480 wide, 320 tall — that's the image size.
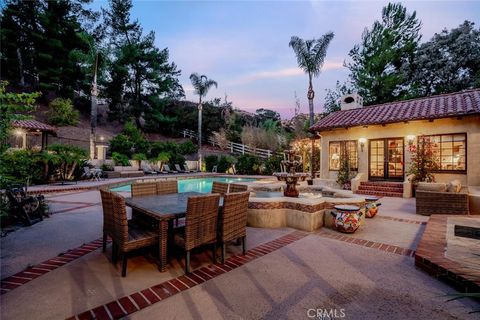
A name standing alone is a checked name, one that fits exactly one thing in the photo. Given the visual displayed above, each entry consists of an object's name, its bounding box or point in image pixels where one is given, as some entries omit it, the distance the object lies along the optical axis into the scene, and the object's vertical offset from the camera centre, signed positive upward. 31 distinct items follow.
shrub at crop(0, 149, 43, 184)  9.08 -0.07
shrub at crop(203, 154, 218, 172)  20.66 +0.00
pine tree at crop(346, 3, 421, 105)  19.88 +8.81
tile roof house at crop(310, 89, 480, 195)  9.26 +1.15
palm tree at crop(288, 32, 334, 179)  16.52 +7.25
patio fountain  5.74 -0.37
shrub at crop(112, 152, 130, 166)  17.55 +0.16
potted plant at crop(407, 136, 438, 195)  9.39 +0.03
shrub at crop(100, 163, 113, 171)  15.62 -0.33
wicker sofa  5.92 -0.95
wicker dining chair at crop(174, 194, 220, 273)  2.96 -0.76
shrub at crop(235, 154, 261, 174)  18.08 -0.14
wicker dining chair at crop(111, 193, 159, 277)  2.84 -0.91
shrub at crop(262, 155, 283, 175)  16.64 -0.12
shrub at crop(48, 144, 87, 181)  11.62 +0.08
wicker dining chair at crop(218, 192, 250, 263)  3.26 -0.76
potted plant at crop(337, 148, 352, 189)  11.21 -0.56
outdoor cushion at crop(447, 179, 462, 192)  6.42 -0.62
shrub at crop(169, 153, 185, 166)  20.45 +0.24
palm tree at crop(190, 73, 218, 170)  23.02 +7.24
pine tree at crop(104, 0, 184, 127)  26.98 +10.05
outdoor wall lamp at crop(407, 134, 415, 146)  10.36 +0.98
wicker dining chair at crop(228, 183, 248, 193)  4.67 -0.48
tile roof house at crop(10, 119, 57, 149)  14.73 +1.94
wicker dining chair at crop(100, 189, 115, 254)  3.15 -0.64
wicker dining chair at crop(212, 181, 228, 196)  4.90 -0.50
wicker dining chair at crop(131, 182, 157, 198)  4.36 -0.48
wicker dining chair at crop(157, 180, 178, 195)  4.68 -0.47
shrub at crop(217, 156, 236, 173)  19.61 -0.07
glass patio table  3.01 -0.61
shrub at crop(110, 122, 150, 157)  19.08 +1.49
